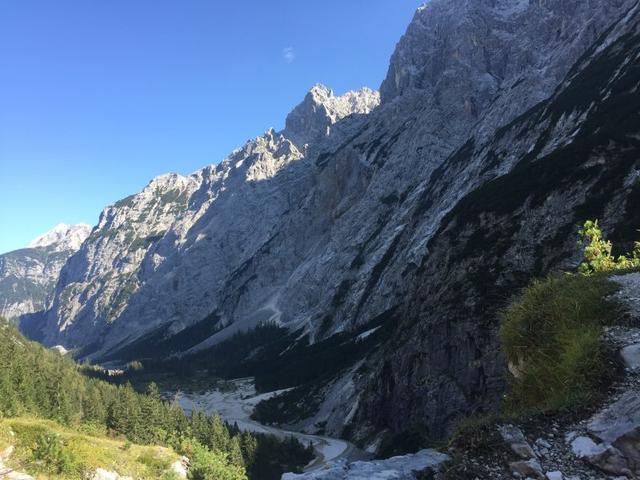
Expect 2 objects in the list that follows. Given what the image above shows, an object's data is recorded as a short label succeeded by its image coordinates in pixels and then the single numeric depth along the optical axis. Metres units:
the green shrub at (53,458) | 33.00
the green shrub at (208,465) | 48.56
